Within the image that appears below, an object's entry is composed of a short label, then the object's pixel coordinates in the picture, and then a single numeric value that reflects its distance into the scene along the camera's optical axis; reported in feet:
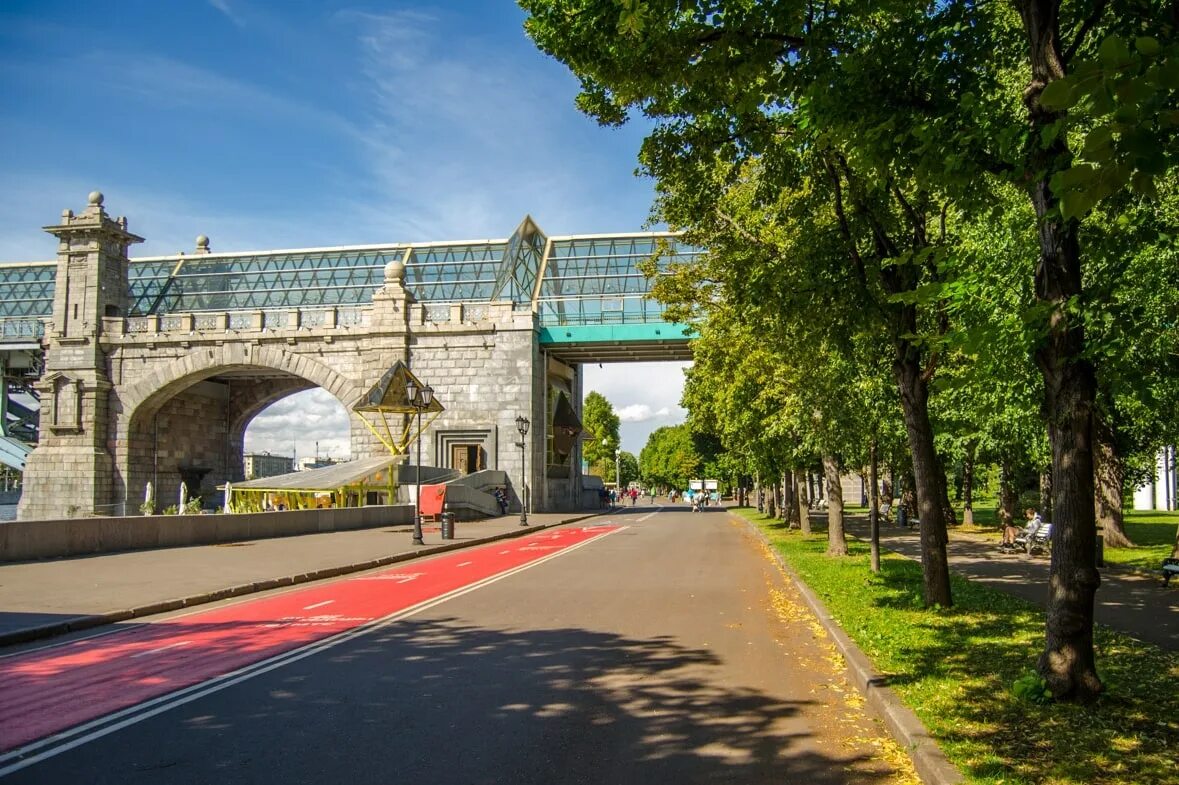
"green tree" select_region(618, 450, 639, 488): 509.76
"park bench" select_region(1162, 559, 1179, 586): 43.09
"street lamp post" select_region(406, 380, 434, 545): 81.97
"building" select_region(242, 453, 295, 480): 378.94
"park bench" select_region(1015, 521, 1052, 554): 64.22
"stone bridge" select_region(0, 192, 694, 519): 161.07
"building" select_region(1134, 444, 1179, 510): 180.71
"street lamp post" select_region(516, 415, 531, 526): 133.84
